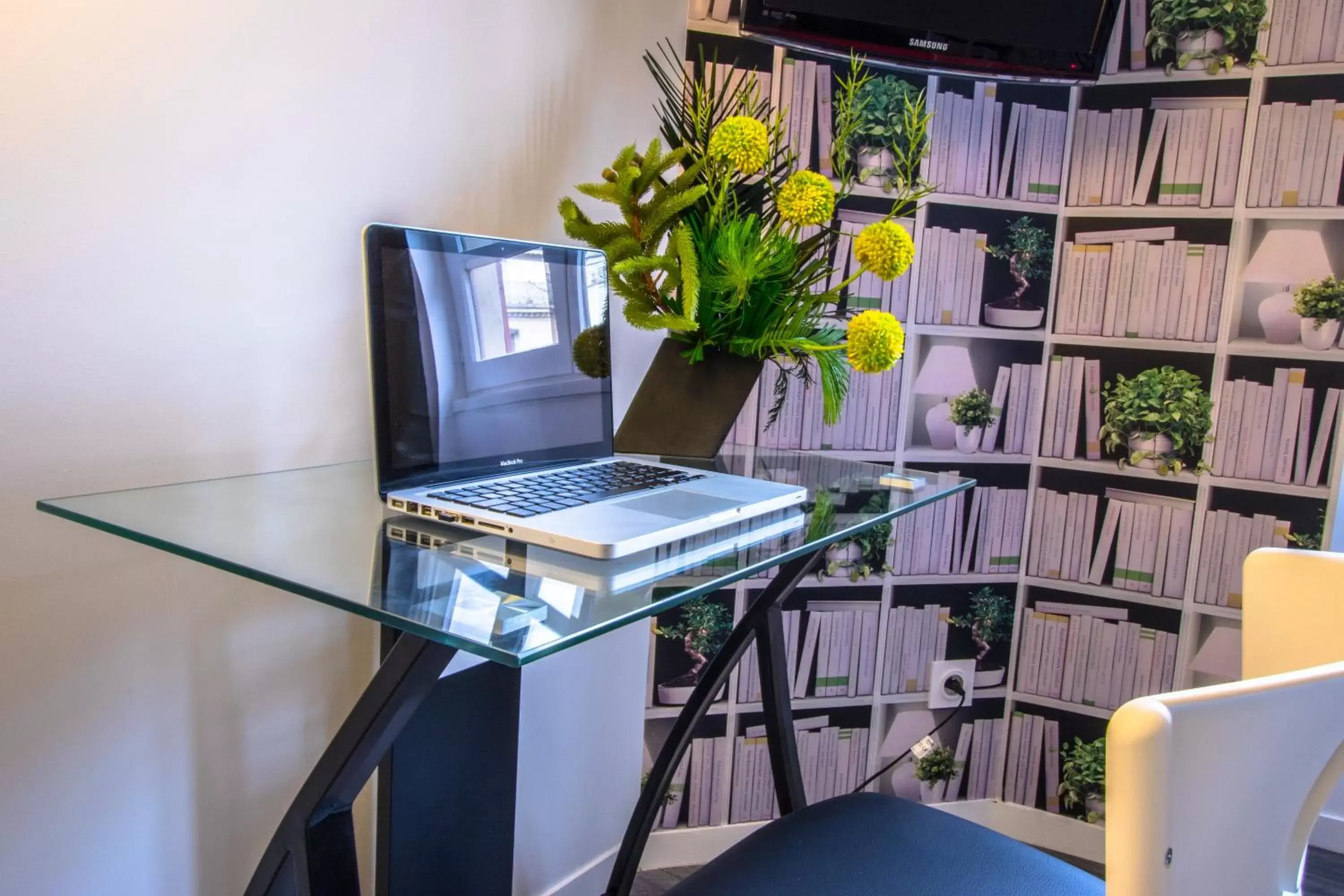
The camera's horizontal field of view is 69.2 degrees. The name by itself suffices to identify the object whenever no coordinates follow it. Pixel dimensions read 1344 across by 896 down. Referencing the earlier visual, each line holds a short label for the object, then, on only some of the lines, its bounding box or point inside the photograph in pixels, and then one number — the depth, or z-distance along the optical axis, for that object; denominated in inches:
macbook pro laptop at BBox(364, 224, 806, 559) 37.8
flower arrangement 51.7
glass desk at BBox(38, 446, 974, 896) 27.5
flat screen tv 69.5
